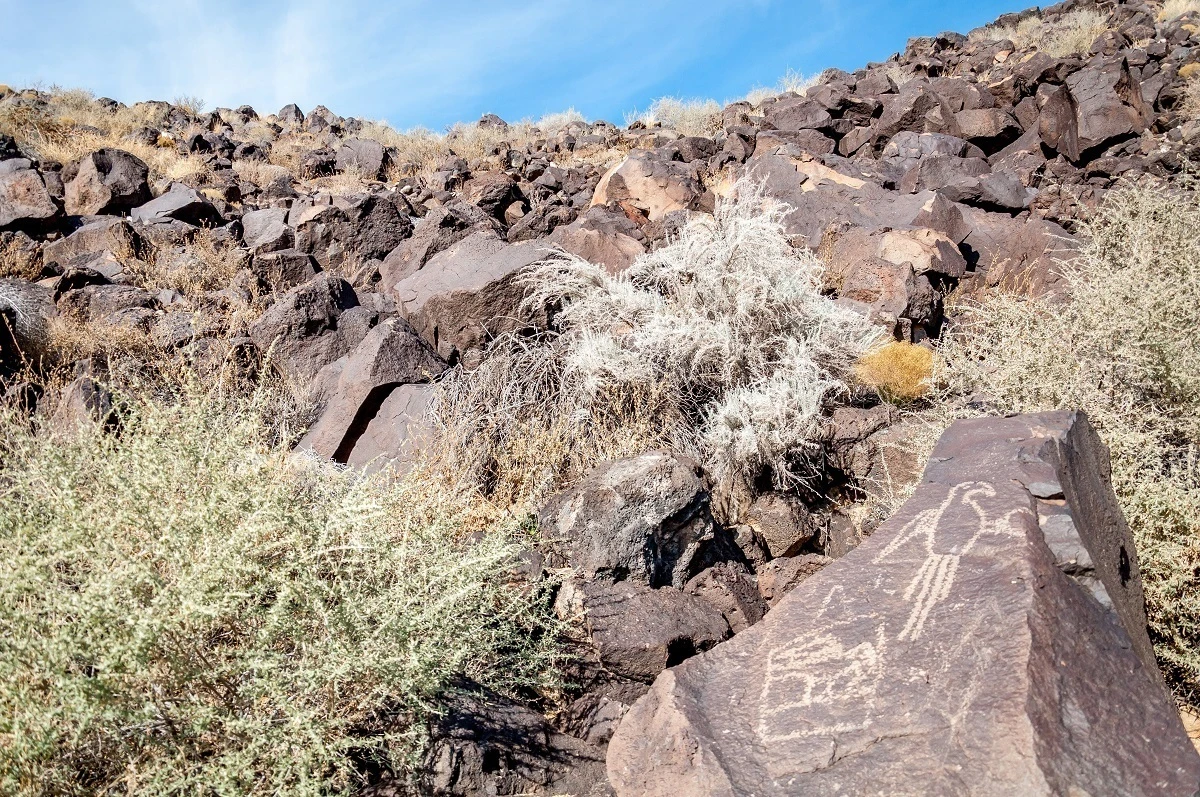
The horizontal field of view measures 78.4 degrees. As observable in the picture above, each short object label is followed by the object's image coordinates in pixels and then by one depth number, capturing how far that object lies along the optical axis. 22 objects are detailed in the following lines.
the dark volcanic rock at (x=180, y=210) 10.23
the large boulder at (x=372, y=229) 9.10
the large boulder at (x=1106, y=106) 11.39
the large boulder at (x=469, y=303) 6.46
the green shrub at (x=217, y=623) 2.35
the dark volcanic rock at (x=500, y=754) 2.81
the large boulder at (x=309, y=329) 6.36
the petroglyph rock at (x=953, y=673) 1.86
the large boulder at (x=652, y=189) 10.17
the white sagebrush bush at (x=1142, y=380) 3.49
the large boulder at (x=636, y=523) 4.04
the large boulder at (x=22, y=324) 6.38
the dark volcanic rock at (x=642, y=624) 3.51
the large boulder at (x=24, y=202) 9.47
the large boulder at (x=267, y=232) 9.31
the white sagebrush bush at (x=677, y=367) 5.25
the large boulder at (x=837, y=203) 8.77
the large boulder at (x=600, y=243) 7.48
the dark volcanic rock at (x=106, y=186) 10.55
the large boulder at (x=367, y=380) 5.58
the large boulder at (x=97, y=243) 8.95
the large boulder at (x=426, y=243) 7.89
